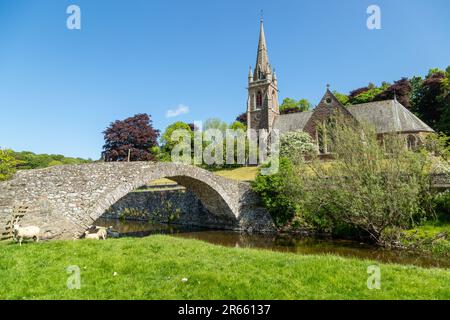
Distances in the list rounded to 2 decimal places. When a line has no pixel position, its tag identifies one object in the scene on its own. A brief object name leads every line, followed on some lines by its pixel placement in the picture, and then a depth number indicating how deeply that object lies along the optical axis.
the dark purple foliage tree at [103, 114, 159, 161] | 39.53
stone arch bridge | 10.82
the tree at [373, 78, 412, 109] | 41.91
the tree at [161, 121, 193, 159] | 43.54
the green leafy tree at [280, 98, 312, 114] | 61.16
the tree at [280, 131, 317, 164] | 29.84
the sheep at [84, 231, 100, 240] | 11.93
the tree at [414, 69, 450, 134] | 39.09
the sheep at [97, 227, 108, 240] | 12.67
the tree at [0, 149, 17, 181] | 18.07
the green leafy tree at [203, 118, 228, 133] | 47.79
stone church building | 30.65
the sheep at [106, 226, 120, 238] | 15.70
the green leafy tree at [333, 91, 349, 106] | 54.78
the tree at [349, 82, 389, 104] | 49.46
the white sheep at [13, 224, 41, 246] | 8.96
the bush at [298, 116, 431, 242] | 12.79
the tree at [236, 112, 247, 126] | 60.56
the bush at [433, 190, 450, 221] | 14.16
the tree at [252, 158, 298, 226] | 17.86
